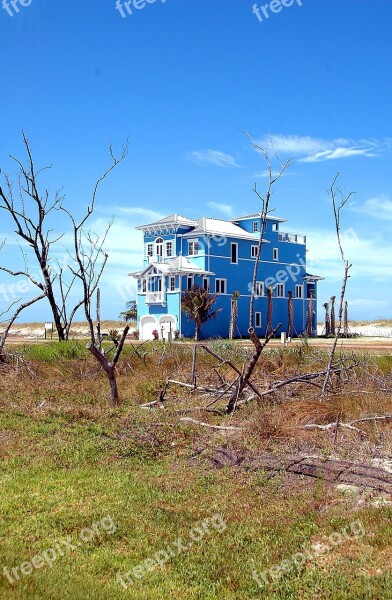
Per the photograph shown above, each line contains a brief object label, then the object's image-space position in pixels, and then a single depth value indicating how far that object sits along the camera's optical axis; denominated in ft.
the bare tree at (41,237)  69.41
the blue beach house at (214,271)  177.58
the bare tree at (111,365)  42.50
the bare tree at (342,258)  45.19
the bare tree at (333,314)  212.84
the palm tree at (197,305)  166.09
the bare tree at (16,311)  58.42
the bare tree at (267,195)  40.98
